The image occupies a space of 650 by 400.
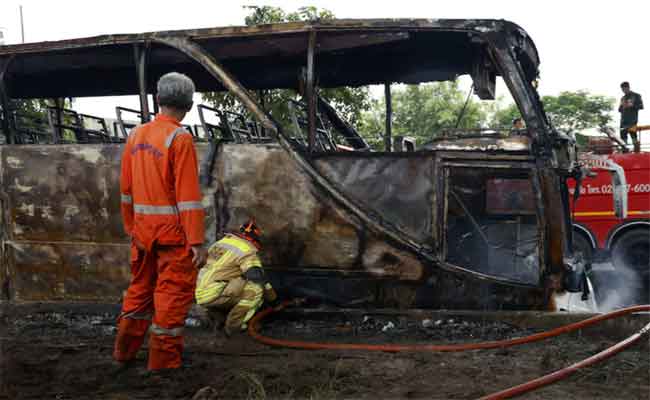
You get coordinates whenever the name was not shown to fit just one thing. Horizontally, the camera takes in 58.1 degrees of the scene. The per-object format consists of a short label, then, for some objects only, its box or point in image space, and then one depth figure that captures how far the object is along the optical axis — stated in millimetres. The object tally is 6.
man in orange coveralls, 3361
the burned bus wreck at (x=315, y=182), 4188
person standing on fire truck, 10320
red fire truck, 9352
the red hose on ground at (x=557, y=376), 2662
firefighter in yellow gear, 4301
